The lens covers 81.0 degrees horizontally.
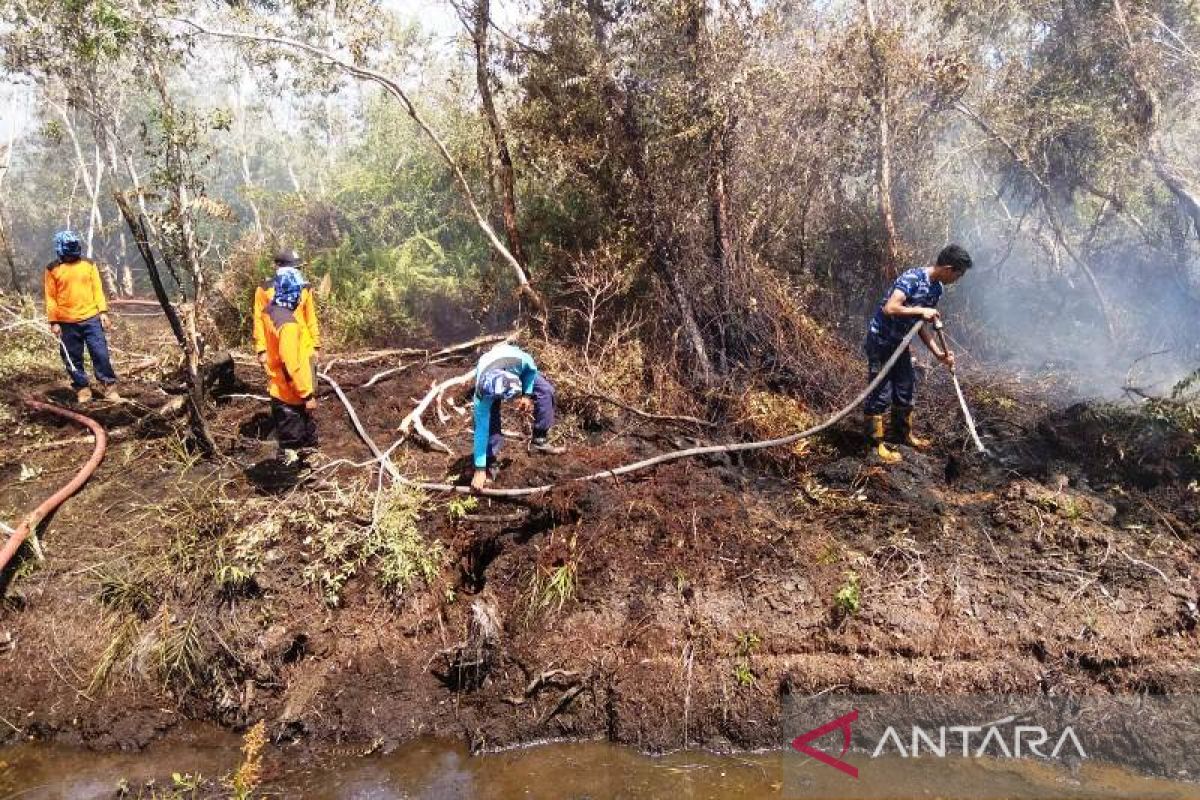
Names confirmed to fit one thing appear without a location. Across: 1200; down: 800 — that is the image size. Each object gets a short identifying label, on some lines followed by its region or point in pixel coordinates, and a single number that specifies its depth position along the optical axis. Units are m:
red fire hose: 4.66
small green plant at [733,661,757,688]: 4.41
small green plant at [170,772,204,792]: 3.77
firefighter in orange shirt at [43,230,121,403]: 6.64
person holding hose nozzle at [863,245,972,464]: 5.41
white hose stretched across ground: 5.25
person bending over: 5.15
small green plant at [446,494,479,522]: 5.16
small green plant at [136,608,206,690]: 4.42
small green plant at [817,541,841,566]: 4.93
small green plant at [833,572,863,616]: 4.59
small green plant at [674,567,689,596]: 4.78
